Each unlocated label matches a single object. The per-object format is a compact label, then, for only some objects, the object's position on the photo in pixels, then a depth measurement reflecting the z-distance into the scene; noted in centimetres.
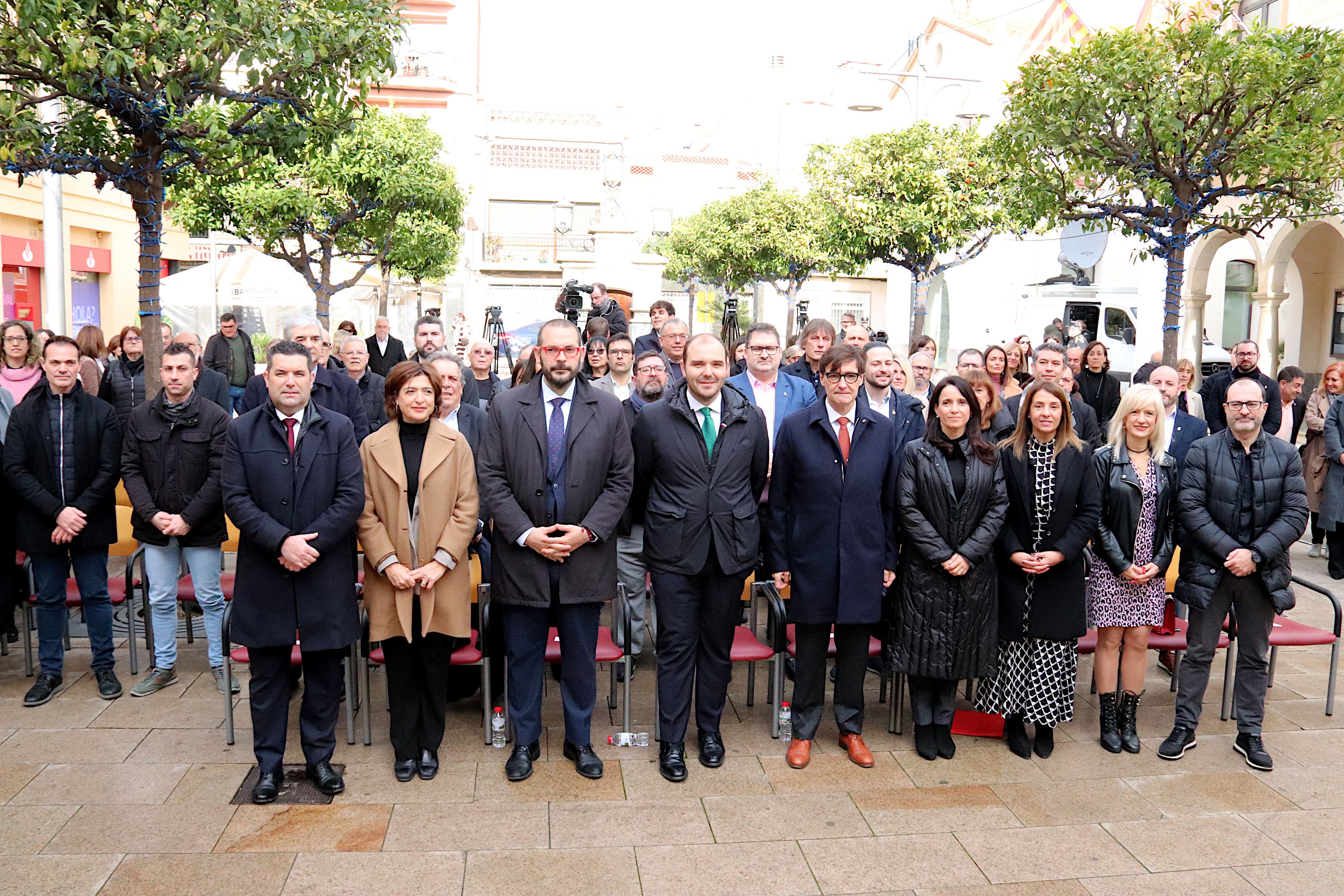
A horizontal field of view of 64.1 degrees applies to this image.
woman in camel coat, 471
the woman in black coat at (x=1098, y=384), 1034
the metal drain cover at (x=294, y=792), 458
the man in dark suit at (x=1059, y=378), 725
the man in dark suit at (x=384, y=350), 1046
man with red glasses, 478
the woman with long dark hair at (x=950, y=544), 501
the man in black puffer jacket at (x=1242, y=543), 513
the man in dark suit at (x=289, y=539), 455
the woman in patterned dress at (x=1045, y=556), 510
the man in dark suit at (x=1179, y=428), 746
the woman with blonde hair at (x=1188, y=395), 872
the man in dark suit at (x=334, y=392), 686
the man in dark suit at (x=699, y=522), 488
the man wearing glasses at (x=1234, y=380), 938
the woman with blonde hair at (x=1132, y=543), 526
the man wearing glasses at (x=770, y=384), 636
